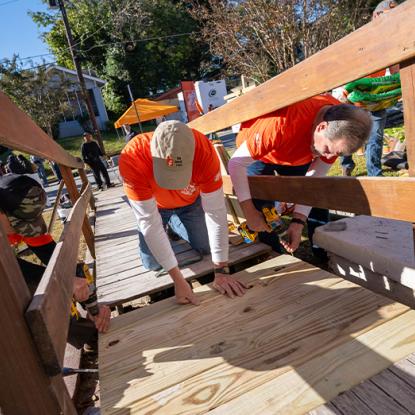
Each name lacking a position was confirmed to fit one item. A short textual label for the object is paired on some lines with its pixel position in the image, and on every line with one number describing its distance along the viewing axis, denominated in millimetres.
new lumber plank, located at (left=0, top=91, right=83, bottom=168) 1235
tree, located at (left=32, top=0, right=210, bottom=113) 29375
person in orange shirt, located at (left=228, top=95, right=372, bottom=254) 2021
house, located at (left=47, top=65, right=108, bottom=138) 29266
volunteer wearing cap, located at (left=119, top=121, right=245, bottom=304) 1938
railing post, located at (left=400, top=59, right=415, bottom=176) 1128
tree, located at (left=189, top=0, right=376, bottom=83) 9766
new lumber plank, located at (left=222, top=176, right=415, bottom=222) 1359
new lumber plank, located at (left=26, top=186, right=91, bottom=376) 1009
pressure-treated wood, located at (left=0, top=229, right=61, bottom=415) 946
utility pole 16312
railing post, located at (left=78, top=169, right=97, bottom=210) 5700
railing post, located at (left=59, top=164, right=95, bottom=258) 4422
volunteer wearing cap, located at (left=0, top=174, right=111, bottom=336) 2090
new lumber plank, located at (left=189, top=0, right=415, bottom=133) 1055
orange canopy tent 14575
